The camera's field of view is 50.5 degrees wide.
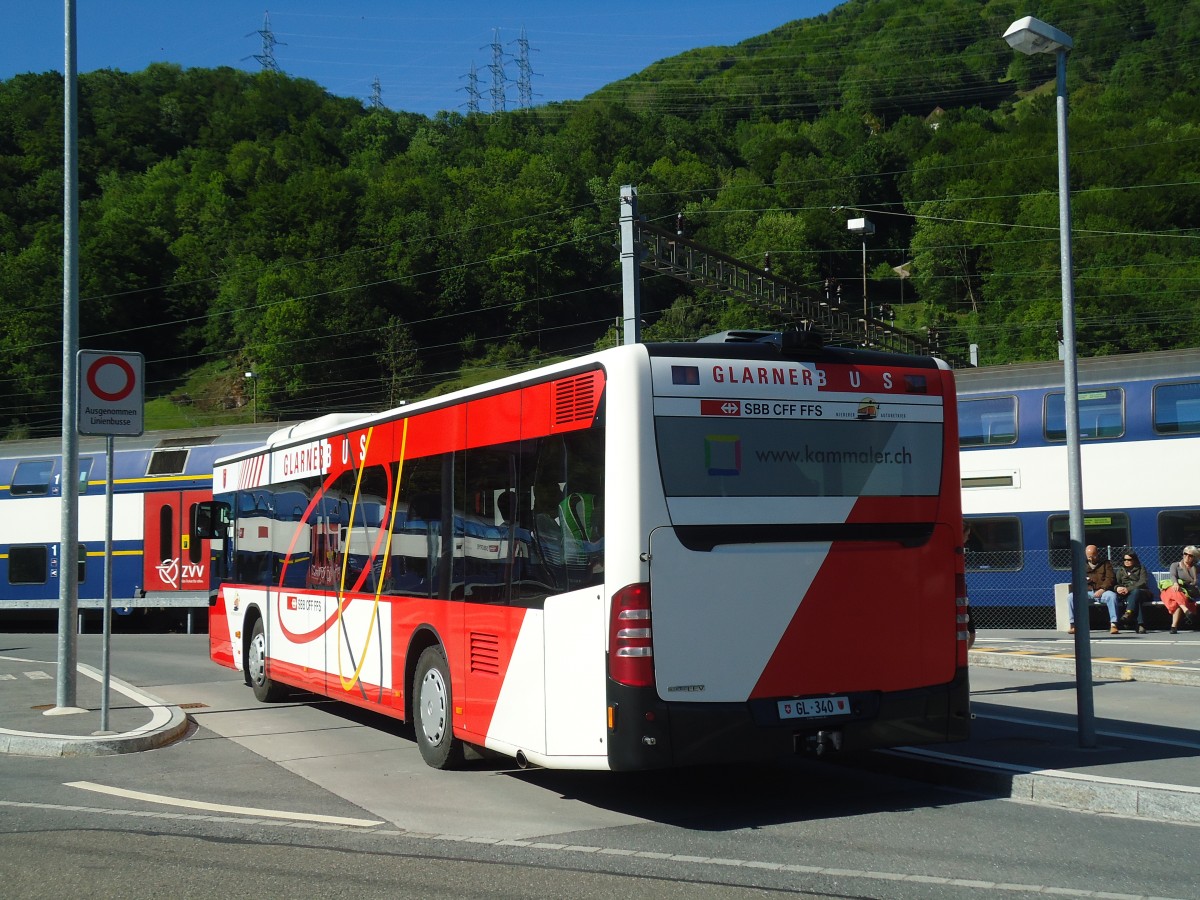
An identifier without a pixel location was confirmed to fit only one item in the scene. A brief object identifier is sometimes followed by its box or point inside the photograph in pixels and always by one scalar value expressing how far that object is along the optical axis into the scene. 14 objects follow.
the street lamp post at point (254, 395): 86.24
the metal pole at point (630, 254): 19.50
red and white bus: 7.59
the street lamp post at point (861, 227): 33.53
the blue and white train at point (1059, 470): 23.19
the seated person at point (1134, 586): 21.98
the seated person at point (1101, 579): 22.00
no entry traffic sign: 12.32
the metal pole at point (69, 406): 13.14
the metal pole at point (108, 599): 11.54
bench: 22.80
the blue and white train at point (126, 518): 28.91
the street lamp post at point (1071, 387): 9.41
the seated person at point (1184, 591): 21.75
